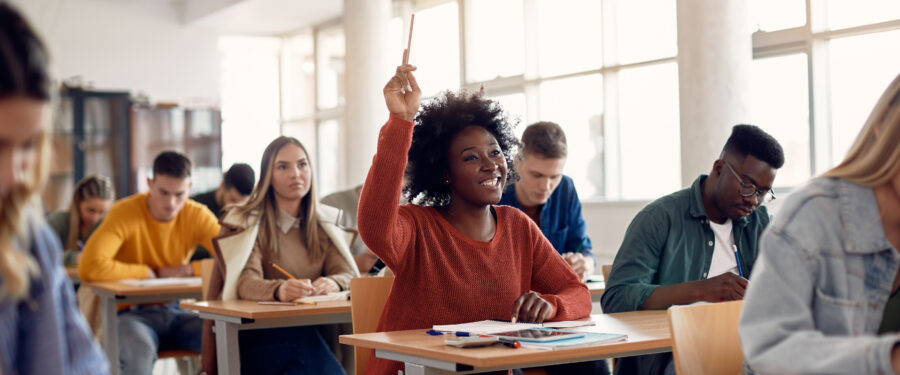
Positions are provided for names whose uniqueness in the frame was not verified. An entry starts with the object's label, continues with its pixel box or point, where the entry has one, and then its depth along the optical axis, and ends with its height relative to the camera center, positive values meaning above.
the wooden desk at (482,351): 1.79 -0.34
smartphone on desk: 1.95 -0.32
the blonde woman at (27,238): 0.98 -0.04
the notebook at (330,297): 3.26 -0.37
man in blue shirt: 3.87 -0.01
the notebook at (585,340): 1.90 -0.33
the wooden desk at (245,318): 3.02 -0.41
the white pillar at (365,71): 8.22 +1.21
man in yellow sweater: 4.24 -0.20
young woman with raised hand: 2.24 -0.09
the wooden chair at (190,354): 3.82 -0.71
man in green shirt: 2.64 -0.14
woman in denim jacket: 1.31 -0.11
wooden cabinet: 9.07 +0.71
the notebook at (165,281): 4.11 -0.37
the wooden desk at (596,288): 3.47 -0.38
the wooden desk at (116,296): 3.93 -0.43
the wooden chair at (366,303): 2.67 -0.32
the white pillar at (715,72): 5.39 +0.73
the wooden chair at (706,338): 1.76 -0.31
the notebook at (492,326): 2.12 -0.33
